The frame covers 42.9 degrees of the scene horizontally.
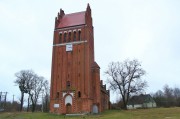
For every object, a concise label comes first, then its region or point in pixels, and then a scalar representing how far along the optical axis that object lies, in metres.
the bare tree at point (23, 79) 67.99
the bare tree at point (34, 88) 69.25
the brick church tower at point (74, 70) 46.81
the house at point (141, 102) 83.31
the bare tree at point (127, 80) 57.78
